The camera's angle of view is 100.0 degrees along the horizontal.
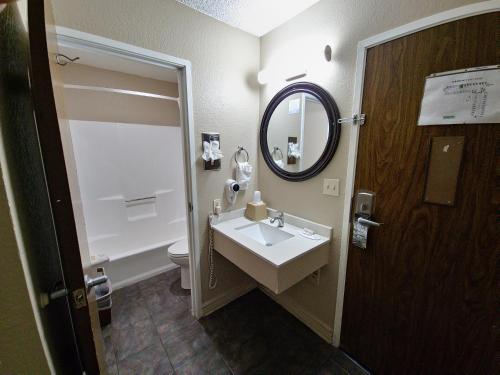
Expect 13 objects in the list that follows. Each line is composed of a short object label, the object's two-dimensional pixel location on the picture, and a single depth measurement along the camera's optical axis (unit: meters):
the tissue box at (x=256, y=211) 1.84
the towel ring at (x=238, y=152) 1.81
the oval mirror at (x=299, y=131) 1.41
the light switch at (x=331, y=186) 1.41
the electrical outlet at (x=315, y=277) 1.59
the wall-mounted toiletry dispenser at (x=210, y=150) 1.60
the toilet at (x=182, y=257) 2.05
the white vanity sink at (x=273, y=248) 1.27
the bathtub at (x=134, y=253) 2.19
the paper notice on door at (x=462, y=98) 0.85
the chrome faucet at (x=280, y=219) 1.73
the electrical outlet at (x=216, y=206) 1.75
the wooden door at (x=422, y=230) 0.91
